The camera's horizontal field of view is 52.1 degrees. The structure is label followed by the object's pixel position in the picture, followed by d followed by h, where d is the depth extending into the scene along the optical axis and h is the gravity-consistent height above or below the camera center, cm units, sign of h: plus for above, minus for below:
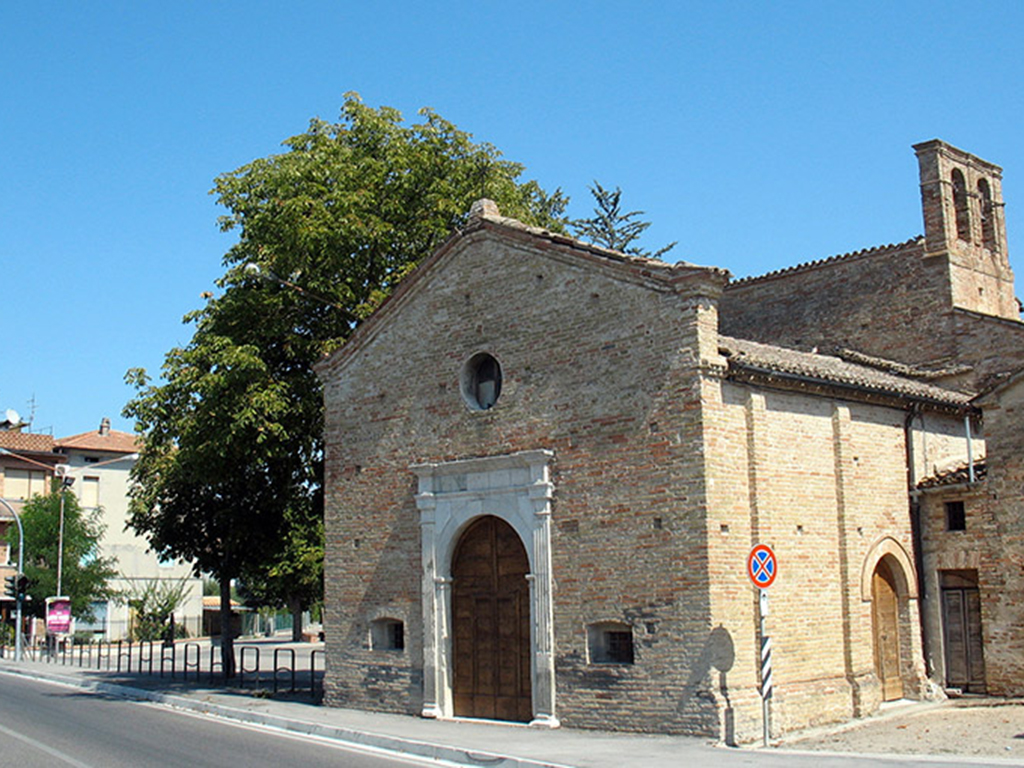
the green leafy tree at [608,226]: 4734 +1458
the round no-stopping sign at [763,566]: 1345 -22
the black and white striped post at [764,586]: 1344 -48
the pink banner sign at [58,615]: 3447 -165
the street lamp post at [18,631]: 3609 -227
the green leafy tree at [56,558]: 4547 +27
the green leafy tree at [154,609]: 5156 -233
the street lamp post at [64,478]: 3753 +303
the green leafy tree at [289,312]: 2114 +525
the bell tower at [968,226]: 2306 +713
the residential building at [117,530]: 5641 +181
